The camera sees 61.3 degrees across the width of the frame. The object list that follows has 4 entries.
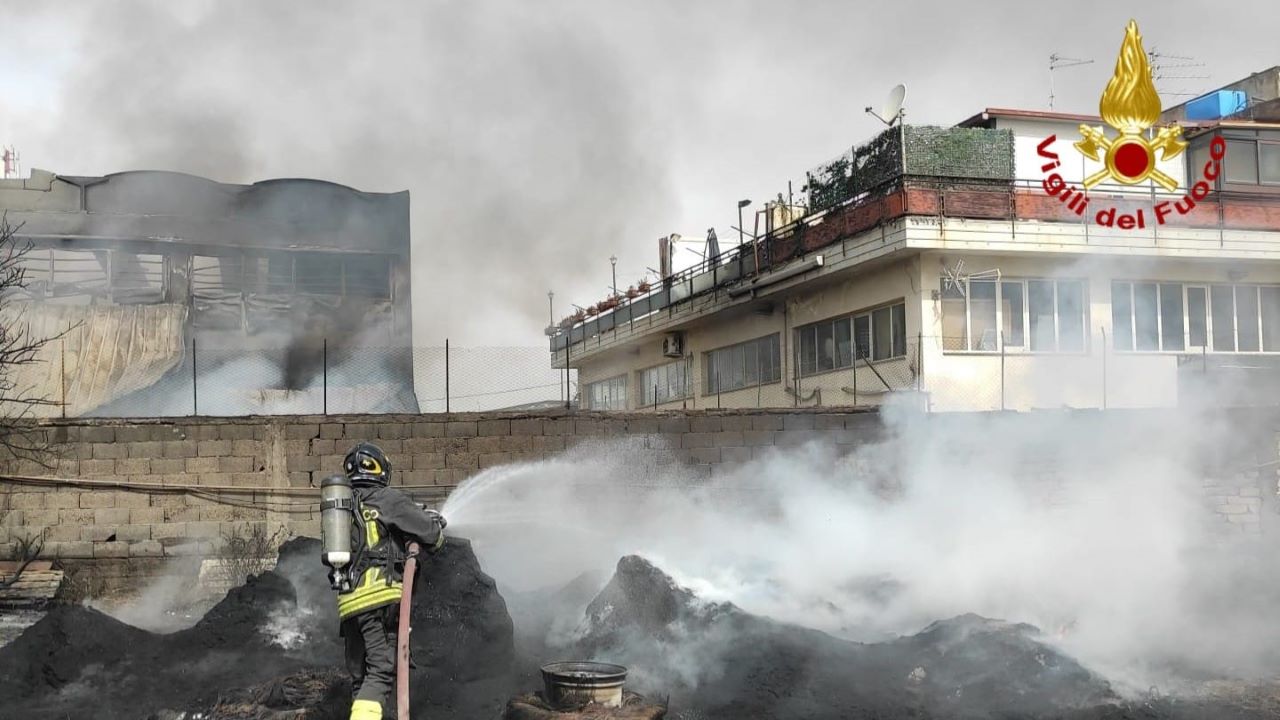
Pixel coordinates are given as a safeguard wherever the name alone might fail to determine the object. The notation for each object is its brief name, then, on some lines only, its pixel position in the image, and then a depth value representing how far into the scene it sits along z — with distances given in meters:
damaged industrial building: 15.16
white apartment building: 18.64
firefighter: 6.43
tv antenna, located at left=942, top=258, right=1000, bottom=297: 18.70
